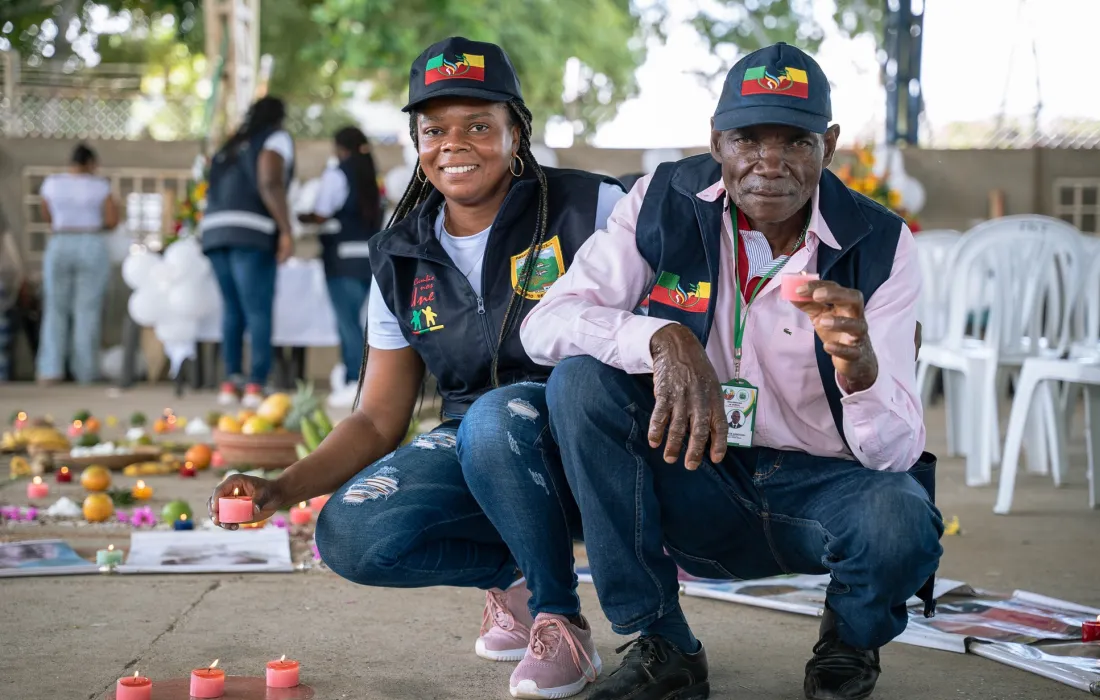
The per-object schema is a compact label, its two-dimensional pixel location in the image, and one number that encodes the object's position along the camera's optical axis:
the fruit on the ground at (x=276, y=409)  5.38
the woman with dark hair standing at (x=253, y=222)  7.96
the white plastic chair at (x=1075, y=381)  4.51
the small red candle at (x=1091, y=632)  2.82
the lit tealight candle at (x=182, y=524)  4.15
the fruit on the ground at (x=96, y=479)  4.88
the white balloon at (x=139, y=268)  9.12
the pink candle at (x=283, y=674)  2.47
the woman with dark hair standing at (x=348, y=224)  8.36
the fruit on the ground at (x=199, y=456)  5.55
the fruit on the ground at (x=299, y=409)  5.26
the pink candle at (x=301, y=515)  4.33
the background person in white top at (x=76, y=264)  9.37
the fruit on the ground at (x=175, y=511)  4.24
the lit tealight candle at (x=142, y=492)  4.79
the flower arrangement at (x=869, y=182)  9.62
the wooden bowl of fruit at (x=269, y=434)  5.23
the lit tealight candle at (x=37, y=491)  4.86
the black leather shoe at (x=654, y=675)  2.38
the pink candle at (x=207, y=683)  2.38
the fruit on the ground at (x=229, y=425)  5.39
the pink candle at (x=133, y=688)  2.31
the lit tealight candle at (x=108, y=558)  3.59
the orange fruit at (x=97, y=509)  4.34
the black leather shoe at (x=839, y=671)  2.42
